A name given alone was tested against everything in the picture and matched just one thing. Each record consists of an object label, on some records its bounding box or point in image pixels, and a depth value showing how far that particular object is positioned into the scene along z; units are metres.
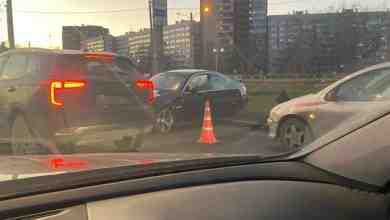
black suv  7.57
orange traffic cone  9.42
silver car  5.60
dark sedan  12.25
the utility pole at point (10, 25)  16.81
